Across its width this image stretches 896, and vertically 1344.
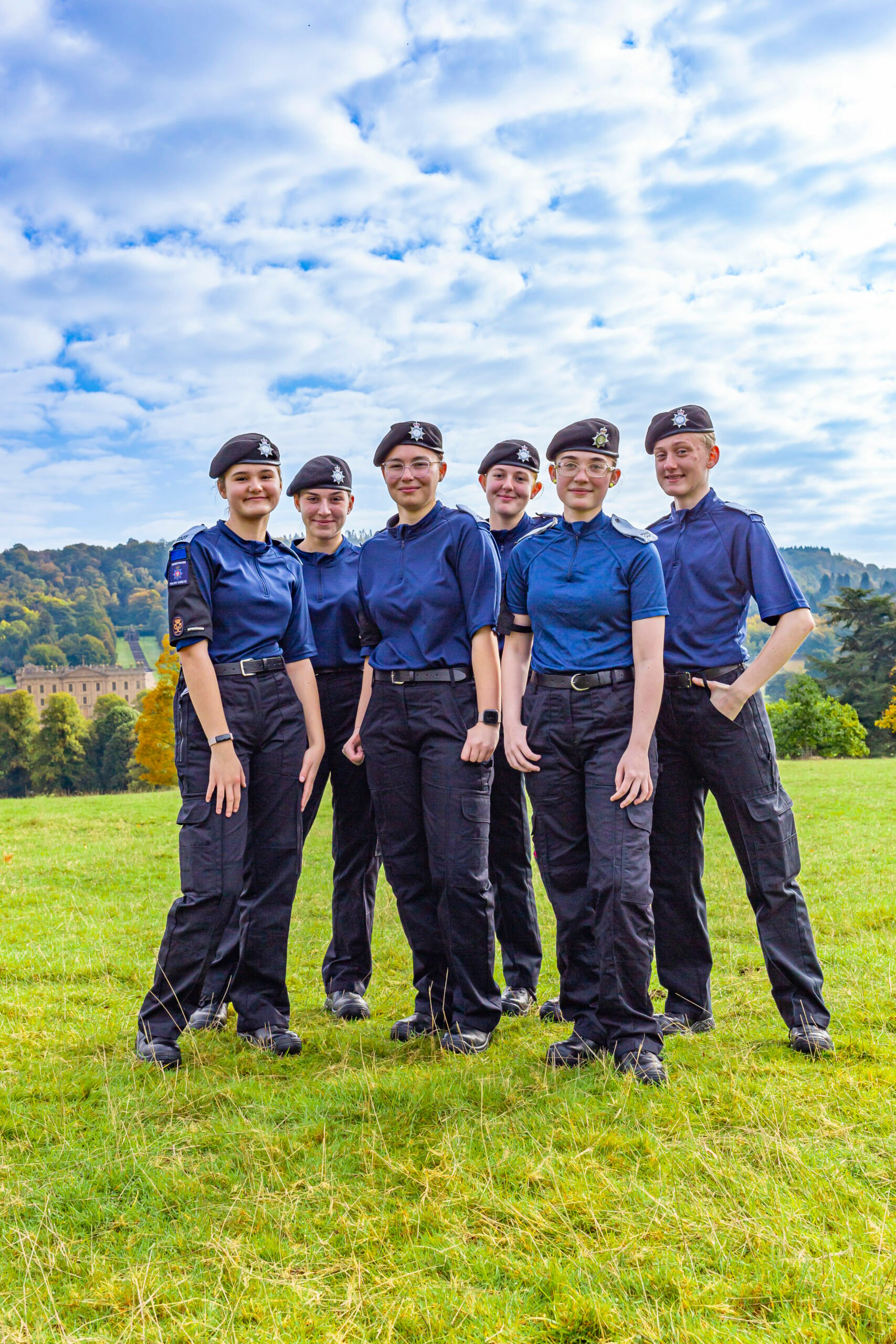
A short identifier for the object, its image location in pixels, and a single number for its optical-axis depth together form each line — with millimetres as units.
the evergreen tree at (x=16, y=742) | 83562
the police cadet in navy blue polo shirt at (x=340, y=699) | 5941
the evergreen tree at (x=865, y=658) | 55125
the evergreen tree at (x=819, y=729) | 51219
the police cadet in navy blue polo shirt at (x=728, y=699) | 4742
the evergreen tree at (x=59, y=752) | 79062
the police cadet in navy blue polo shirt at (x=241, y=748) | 4762
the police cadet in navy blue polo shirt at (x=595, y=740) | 4434
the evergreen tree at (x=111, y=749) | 77875
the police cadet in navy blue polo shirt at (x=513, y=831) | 6086
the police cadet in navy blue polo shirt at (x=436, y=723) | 4945
